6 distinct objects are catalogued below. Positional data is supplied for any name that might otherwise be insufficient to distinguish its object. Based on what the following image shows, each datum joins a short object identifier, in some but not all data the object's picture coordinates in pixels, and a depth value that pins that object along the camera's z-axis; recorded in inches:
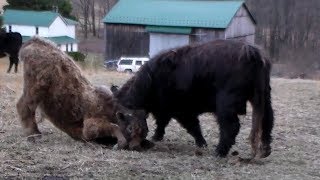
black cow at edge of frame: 781.3
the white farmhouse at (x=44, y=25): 2016.5
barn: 1494.8
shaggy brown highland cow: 283.7
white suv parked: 1226.6
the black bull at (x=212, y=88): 261.7
